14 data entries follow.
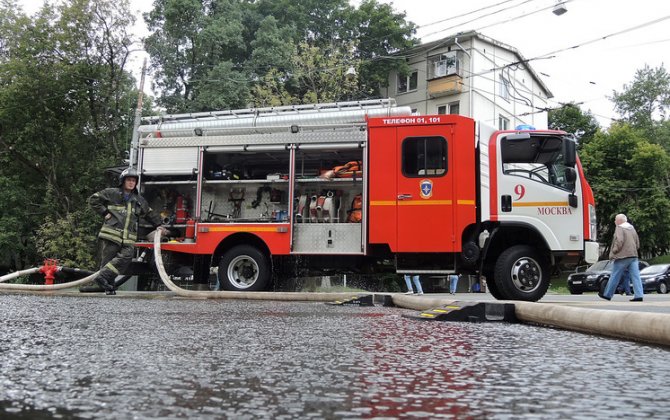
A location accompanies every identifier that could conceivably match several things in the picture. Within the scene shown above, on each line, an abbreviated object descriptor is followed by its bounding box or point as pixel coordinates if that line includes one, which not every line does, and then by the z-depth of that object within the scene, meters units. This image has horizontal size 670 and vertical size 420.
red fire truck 8.66
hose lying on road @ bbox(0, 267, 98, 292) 8.70
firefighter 8.45
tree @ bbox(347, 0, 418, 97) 31.45
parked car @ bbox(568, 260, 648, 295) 19.94
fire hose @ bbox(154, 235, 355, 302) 7.80
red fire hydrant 11.34
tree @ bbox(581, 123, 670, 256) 30.48
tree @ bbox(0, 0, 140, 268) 22.73
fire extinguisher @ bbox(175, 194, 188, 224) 10.17
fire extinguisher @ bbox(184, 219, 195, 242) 9.87
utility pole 10.59
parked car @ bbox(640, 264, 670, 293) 21.03
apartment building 30.23
